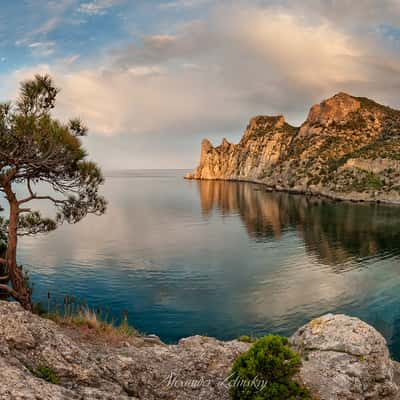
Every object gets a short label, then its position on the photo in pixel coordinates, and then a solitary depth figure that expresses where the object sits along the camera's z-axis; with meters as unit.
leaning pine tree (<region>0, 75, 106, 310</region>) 14.71
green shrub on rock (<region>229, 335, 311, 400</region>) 9.41
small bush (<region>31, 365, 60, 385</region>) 7.44
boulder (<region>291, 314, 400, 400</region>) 11.45
